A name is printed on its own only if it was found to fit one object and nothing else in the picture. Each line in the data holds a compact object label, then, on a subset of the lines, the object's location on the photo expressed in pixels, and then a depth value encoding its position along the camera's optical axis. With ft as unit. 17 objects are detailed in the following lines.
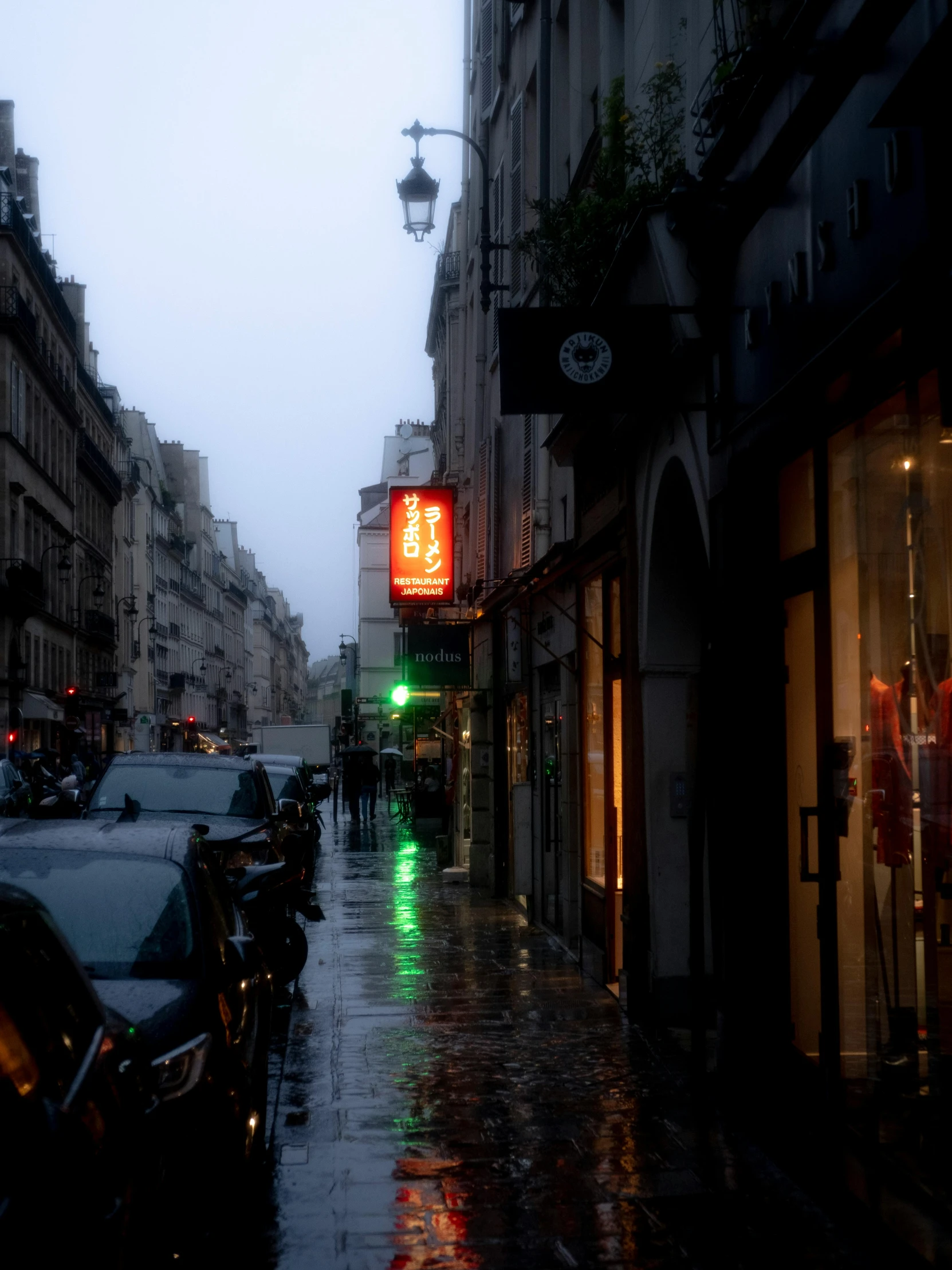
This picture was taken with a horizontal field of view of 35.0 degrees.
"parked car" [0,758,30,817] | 73.61
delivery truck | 187.52
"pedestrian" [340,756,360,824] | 123.44
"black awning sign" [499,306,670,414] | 29.45
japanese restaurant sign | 82.74
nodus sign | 73.61
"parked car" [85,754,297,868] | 43.47
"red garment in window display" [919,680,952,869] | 18.76
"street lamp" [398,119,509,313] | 57.31
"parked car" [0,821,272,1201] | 16.79
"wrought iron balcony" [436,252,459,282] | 123.75
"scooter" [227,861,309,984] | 28.71
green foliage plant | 32.94
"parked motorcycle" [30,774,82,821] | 58.34
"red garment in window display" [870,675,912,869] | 20.67
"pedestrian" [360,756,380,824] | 126.21
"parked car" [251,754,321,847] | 66.34
